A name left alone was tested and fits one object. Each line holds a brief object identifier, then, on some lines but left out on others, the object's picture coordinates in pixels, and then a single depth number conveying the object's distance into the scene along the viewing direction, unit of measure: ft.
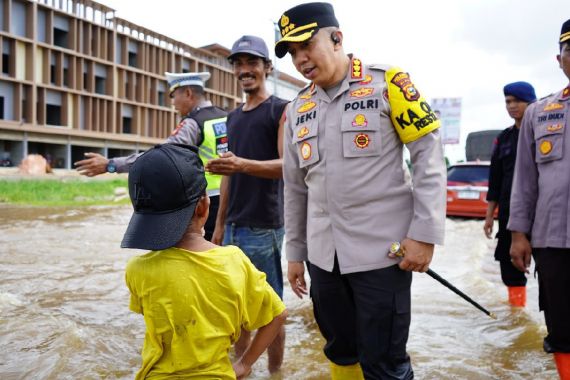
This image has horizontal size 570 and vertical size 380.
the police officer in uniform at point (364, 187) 7.60
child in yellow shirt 5.85
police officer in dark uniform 15.96
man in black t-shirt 11.12
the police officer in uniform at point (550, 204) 9.17
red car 41.81
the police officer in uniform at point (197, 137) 12.16
